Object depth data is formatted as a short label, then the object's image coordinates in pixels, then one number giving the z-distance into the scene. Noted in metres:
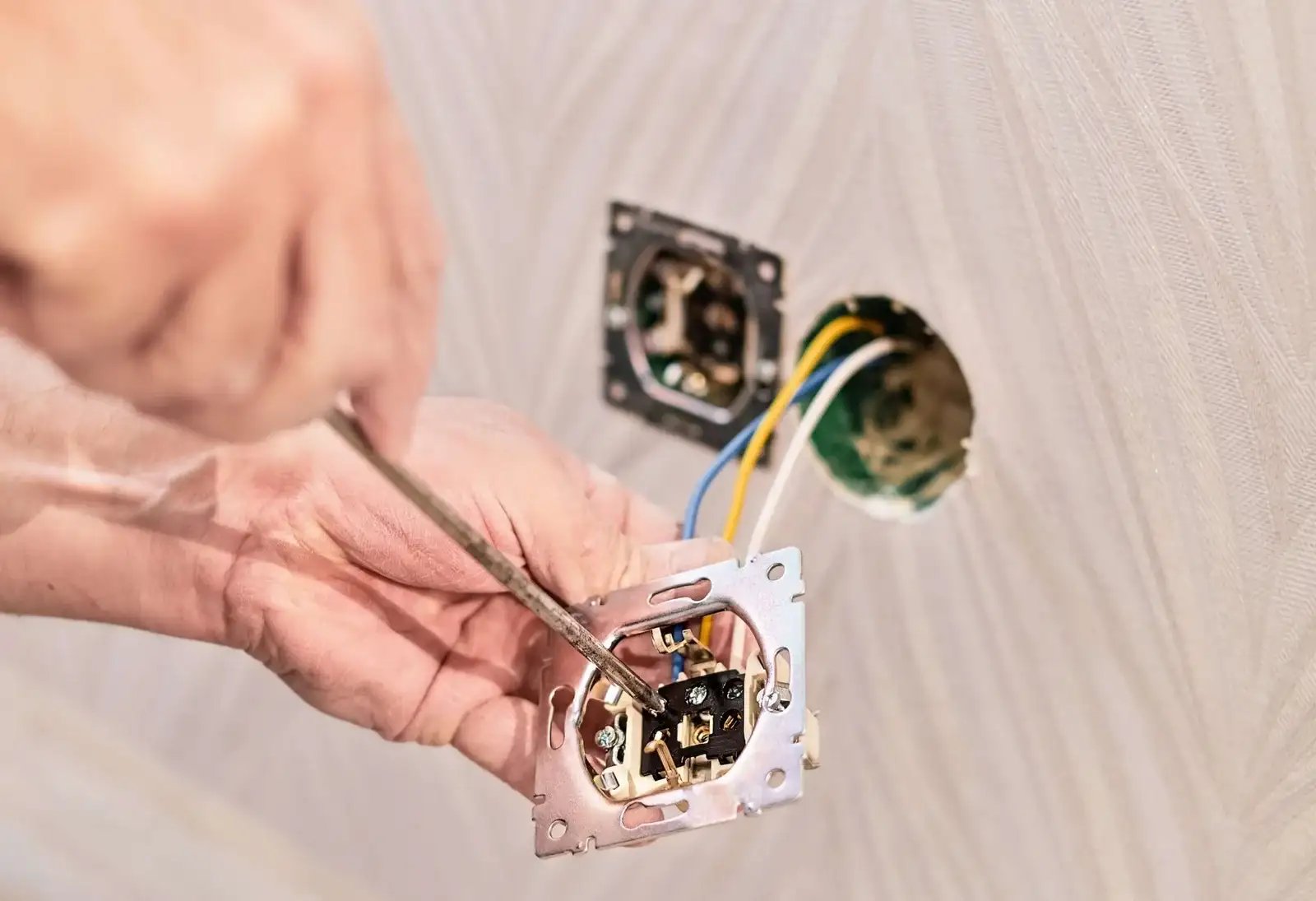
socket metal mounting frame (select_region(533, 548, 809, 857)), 0.45
